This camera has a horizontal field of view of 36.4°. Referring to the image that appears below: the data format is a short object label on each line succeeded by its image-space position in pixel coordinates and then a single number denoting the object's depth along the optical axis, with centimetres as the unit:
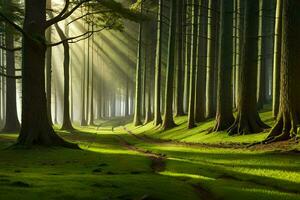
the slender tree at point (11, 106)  3712
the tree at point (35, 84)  2077
